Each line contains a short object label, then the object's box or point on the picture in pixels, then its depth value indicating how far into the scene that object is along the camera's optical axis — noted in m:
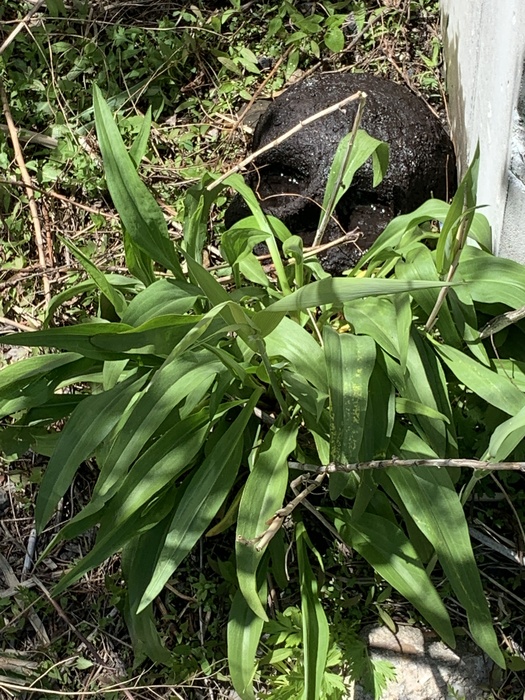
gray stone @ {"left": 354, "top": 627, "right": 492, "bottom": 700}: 1.64
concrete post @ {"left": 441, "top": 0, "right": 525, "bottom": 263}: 1.35
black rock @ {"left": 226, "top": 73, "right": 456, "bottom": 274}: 2.07
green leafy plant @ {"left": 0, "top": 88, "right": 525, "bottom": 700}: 1.35
